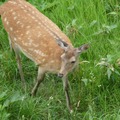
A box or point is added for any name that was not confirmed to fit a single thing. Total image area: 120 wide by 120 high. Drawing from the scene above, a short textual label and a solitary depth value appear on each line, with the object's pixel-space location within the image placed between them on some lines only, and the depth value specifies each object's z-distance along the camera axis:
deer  9.14
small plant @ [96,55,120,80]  9.43
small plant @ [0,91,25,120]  8.60
